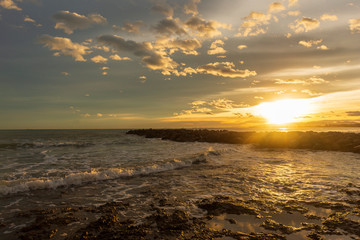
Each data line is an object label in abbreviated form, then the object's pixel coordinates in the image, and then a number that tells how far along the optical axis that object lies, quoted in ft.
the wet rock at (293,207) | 19.16
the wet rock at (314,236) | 14.46
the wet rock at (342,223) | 15.52
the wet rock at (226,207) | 19.19
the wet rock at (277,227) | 15.60
